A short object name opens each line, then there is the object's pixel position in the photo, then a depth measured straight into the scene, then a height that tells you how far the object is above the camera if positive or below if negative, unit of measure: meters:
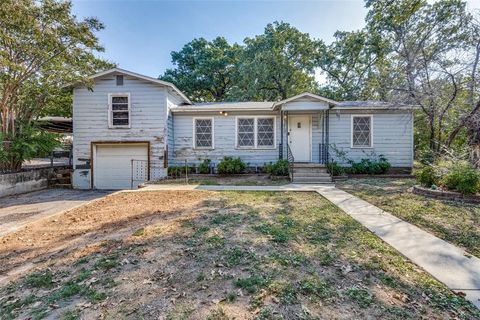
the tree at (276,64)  19.61 +7.34
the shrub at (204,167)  11.82 -0.55
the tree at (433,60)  10.57 +4.21
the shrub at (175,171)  11.58 -0.74
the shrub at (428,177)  7.18 -0.63
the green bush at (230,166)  11.41 -0.48
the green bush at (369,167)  11.28 -0.53
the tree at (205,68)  25.78 +9.05
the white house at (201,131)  11.24 +1.11
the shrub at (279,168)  10.78 -0.55
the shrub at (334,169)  10.73 -0.60
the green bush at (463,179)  6.12 -0.59
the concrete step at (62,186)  11.19 -1.35
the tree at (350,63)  19.81 +7.71
